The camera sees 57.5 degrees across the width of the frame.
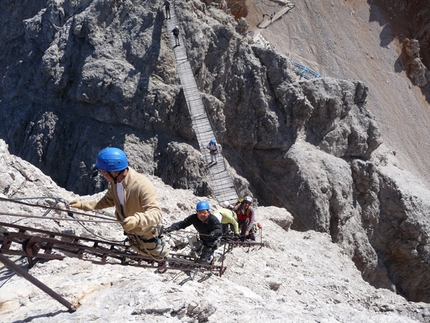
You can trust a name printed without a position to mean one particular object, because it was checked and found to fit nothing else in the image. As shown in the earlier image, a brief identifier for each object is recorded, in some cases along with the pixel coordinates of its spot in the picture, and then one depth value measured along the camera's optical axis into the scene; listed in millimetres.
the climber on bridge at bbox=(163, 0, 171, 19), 21875
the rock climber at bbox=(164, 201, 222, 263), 8734
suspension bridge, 20812
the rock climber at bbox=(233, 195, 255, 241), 12461
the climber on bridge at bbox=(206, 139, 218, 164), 20455
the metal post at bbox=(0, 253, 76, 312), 4209
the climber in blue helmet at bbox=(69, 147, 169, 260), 5459
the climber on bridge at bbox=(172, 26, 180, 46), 21406
